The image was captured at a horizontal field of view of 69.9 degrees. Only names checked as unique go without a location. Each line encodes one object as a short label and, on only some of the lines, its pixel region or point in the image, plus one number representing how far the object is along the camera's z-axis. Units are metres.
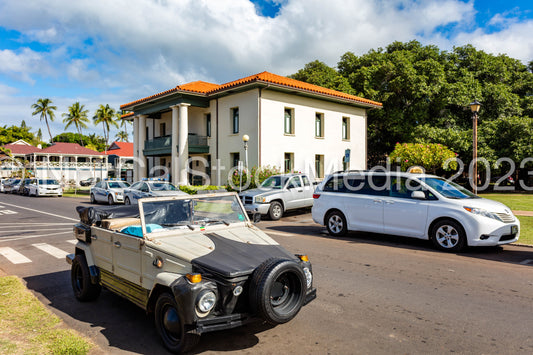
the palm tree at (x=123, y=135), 101.94
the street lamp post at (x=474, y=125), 14.18
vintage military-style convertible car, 3.46
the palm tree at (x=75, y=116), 70.56
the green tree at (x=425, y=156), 23.16
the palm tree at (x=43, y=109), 74.56
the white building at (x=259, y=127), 24.27
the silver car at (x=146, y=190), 18.56
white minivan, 8.48
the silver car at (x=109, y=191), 21.94
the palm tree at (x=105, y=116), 71.38
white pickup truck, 14.63
